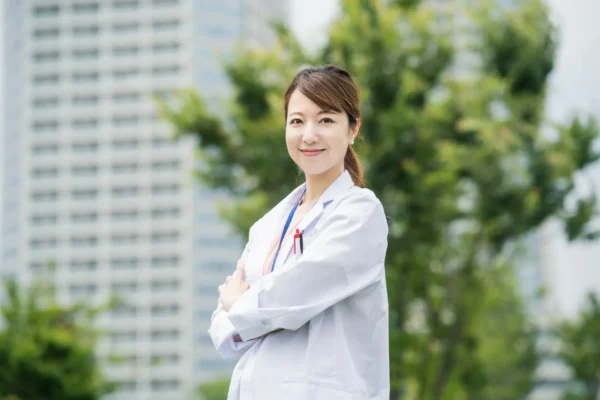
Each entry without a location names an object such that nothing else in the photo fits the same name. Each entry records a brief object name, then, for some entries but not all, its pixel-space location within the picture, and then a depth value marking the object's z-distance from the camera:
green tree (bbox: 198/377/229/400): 40.16
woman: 1.94
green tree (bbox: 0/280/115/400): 11.00
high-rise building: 68.56
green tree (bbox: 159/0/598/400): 10.73
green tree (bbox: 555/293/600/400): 18.59
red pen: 2.10
